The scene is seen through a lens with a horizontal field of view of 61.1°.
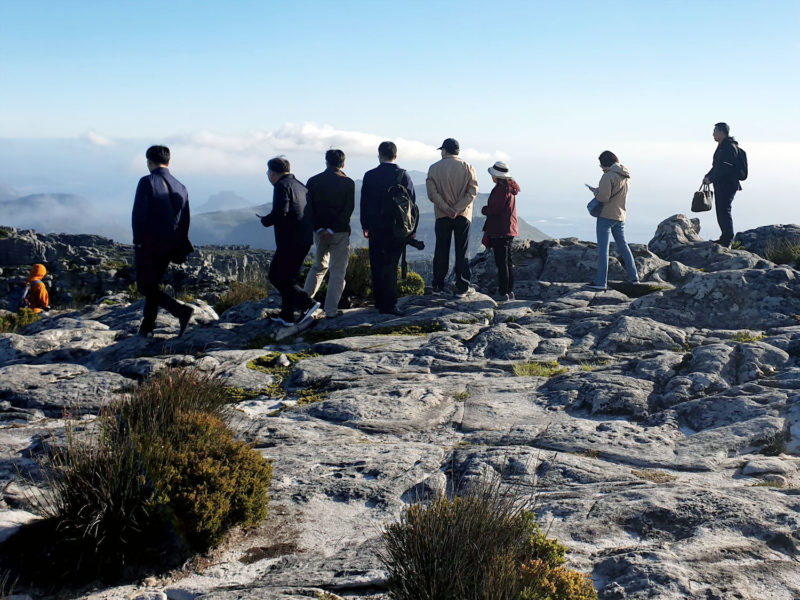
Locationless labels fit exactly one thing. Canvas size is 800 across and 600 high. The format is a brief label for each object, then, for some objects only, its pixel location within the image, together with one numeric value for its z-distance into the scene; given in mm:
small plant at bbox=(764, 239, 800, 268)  17156
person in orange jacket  17016
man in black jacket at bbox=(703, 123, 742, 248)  15656
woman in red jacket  12664
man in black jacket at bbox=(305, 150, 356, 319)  11086
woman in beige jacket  12727
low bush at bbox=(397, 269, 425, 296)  14384
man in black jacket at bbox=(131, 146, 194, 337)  9797
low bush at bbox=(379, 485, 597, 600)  3770
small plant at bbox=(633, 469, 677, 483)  5882
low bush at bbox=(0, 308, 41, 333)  14633
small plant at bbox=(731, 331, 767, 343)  9907
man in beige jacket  12102
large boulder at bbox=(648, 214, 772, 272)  16094
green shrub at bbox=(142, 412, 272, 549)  4941
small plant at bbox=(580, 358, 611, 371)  9091
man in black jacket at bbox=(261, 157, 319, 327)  10570
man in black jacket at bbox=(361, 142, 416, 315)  11156
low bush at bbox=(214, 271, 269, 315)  15047
